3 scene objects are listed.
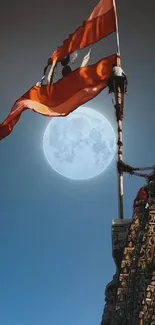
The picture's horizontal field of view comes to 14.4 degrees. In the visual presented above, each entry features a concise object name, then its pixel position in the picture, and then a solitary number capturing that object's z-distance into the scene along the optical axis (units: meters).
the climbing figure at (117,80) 29.30
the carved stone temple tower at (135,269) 23.62
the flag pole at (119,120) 28.44
